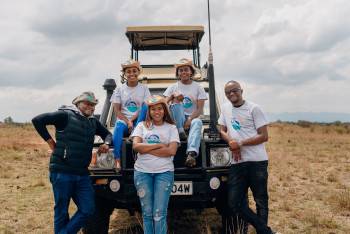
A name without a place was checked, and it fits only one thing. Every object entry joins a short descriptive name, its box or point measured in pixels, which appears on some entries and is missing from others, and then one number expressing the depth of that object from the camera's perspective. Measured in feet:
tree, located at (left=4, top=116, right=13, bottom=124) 255.37
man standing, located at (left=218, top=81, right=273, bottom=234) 15.28
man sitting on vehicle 15.02
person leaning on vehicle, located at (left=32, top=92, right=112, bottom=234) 14.46
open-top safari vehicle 15.51
